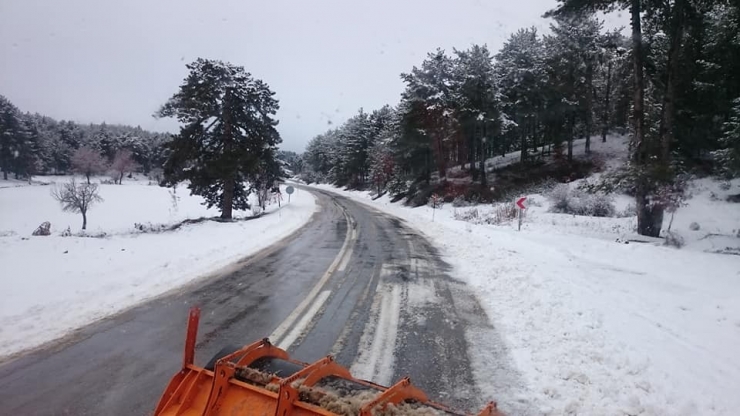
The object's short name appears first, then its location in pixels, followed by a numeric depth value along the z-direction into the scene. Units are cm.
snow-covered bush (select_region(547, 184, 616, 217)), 2157
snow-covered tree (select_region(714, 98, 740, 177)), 1294
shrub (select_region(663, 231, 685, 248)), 1168
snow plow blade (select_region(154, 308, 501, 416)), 218
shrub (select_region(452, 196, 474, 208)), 3108
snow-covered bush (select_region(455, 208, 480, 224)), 2253
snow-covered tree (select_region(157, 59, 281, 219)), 2141
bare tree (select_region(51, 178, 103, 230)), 2856
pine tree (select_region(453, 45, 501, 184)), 3284
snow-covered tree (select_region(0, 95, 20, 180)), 6362
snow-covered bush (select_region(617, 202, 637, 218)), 2009
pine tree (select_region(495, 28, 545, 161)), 3681
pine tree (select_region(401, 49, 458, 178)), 3512
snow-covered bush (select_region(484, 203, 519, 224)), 2075
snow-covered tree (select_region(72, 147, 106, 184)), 8025
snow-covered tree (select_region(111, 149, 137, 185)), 8550
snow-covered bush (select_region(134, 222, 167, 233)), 1620
